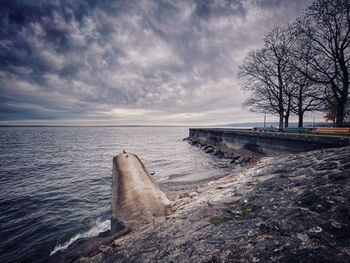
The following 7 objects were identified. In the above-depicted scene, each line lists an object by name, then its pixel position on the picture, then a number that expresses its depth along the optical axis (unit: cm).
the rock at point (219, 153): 2152
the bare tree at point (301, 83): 1581
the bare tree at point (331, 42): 1342
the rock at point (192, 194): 722
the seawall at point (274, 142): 900
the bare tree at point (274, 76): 1983
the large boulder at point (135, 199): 574
